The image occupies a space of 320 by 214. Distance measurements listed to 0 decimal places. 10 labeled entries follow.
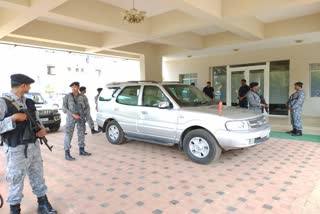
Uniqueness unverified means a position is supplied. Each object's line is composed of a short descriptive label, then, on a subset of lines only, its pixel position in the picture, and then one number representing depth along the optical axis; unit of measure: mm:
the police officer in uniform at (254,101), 6668
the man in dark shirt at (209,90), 10750
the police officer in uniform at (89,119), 5645
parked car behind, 8359
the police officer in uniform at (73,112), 5219
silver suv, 4539
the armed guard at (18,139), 2613
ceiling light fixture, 5387
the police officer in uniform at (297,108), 7180
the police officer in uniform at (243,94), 8438
